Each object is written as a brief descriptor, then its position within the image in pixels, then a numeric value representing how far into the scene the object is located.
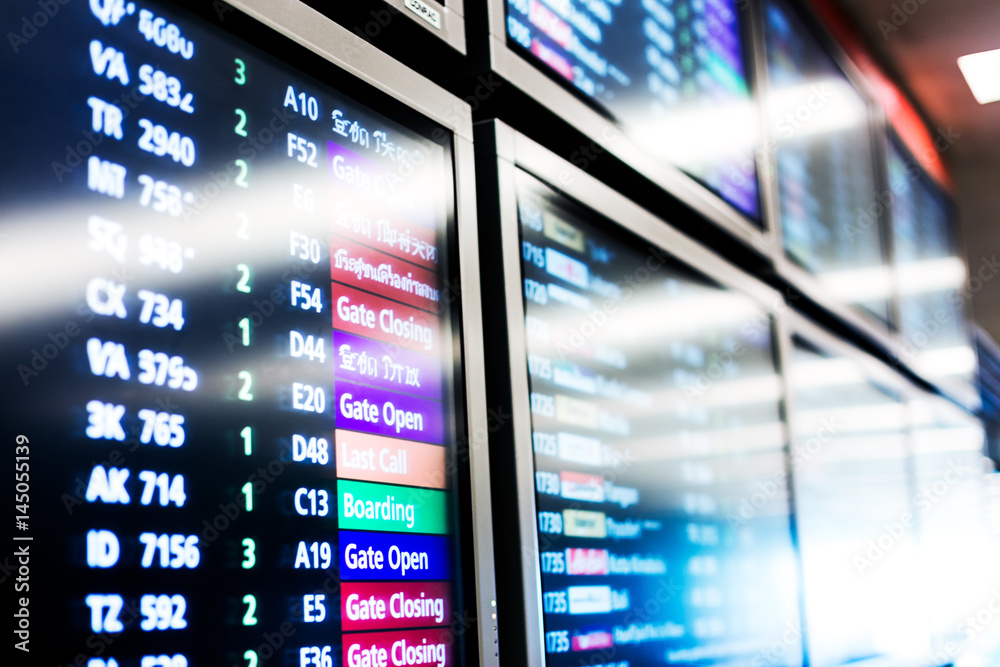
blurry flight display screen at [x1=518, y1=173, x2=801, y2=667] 1.35
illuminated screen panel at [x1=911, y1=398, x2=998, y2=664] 3.28
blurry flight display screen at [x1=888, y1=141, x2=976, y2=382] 3.34
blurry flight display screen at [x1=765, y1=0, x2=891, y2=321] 2.46
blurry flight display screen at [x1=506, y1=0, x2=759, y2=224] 1.53
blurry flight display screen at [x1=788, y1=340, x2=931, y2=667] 2.22
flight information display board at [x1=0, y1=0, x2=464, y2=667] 0.77
